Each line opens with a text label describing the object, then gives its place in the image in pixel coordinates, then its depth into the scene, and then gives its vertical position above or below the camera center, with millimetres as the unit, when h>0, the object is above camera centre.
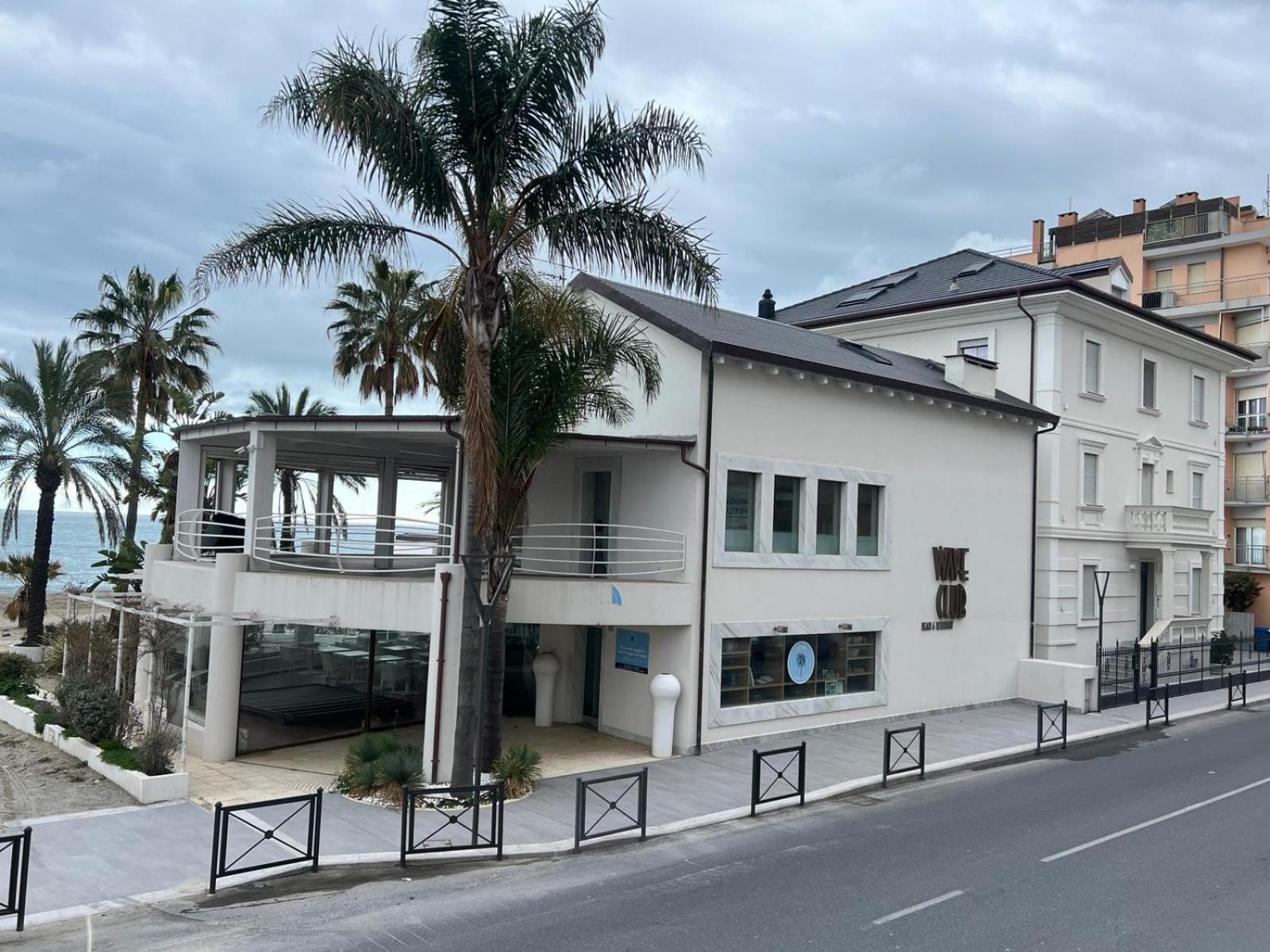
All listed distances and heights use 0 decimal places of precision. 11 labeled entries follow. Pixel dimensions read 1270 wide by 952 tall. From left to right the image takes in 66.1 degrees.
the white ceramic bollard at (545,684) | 18625 -2998
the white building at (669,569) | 15453 -751
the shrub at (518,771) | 13500 -3422
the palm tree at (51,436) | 27219 +2063
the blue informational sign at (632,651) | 17266 -2163
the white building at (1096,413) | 25719 +4004
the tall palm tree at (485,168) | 12727 +4842
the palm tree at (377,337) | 31125 +5922
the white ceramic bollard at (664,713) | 16188 -3023
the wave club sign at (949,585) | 21516 -957
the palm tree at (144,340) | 32281 +5730
